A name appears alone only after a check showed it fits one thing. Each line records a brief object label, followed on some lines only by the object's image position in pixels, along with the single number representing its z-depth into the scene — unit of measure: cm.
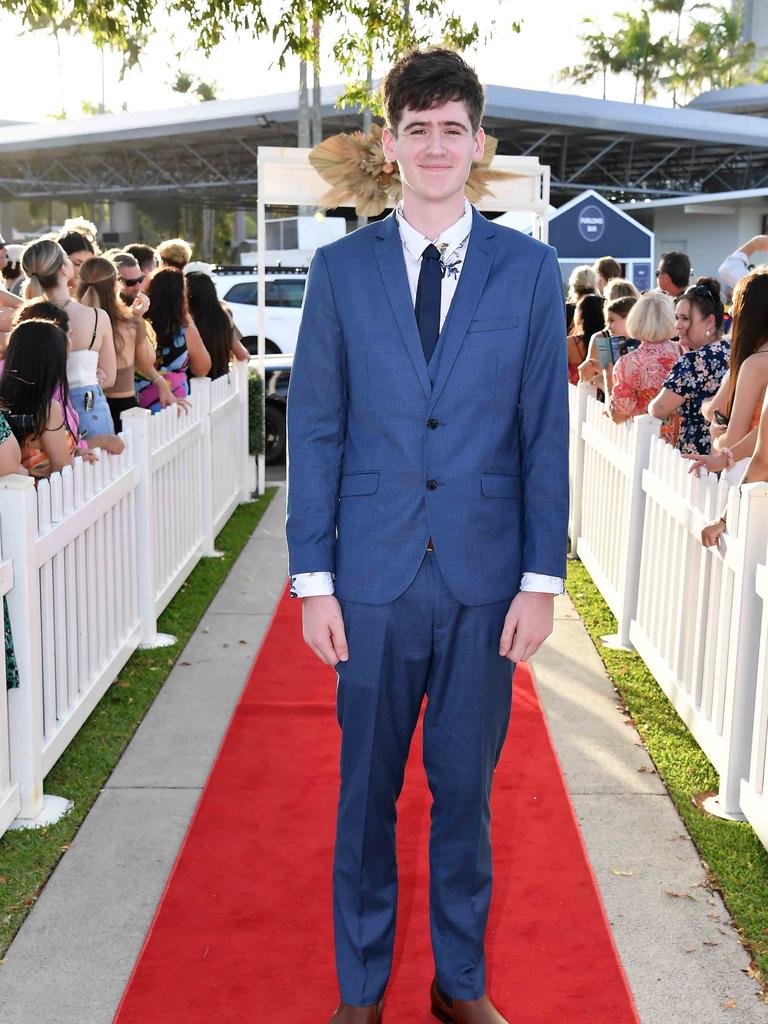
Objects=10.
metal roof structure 3825
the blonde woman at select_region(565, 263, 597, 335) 1112
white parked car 2017
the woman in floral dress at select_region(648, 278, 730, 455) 627
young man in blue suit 269
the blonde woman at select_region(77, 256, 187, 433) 718
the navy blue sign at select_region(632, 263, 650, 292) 2044
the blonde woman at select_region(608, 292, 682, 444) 722
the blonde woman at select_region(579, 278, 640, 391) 866
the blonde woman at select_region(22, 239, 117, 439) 645
